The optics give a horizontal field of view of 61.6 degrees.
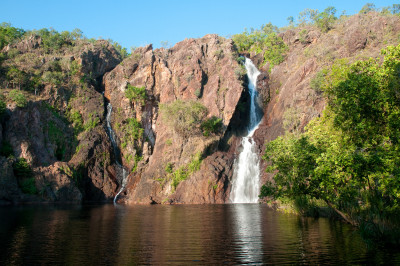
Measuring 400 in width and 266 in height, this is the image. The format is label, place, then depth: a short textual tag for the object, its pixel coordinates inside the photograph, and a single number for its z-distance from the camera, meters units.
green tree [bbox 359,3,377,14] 81.53
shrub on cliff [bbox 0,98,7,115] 57.32
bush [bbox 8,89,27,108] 62.09
